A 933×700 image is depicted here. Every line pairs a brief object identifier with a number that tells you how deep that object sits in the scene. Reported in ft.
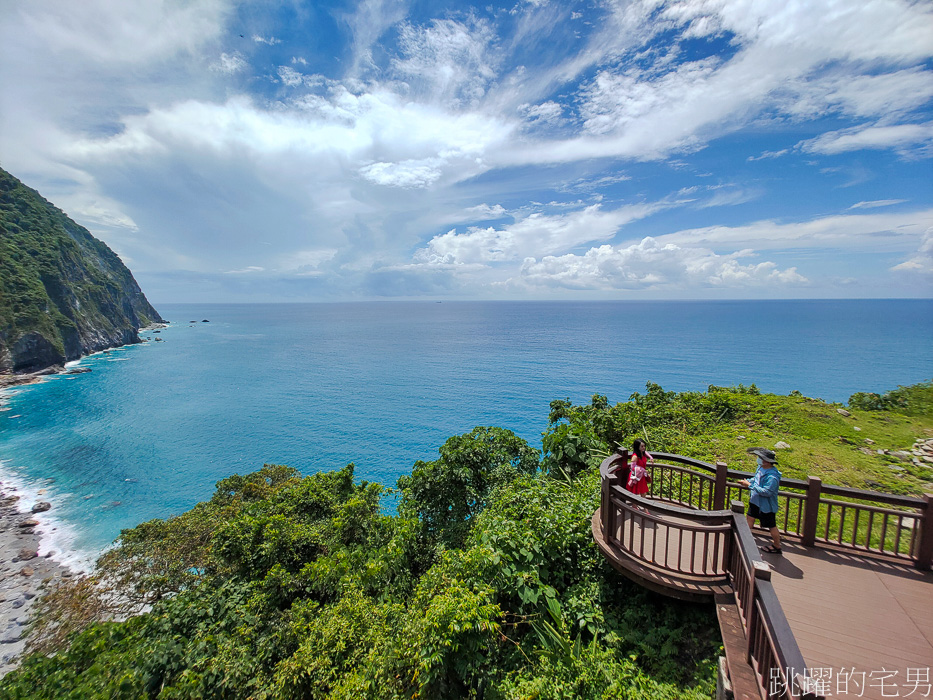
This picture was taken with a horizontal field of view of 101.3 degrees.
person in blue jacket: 21.22
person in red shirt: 26.50
